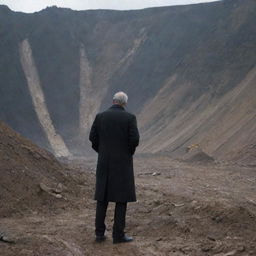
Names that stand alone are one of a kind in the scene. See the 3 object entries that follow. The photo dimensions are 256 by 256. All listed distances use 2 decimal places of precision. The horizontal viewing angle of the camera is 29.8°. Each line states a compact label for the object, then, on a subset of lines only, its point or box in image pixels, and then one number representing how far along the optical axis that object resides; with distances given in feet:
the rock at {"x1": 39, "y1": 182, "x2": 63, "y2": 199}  28.25
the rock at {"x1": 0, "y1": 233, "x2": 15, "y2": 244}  18.78
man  19.42
